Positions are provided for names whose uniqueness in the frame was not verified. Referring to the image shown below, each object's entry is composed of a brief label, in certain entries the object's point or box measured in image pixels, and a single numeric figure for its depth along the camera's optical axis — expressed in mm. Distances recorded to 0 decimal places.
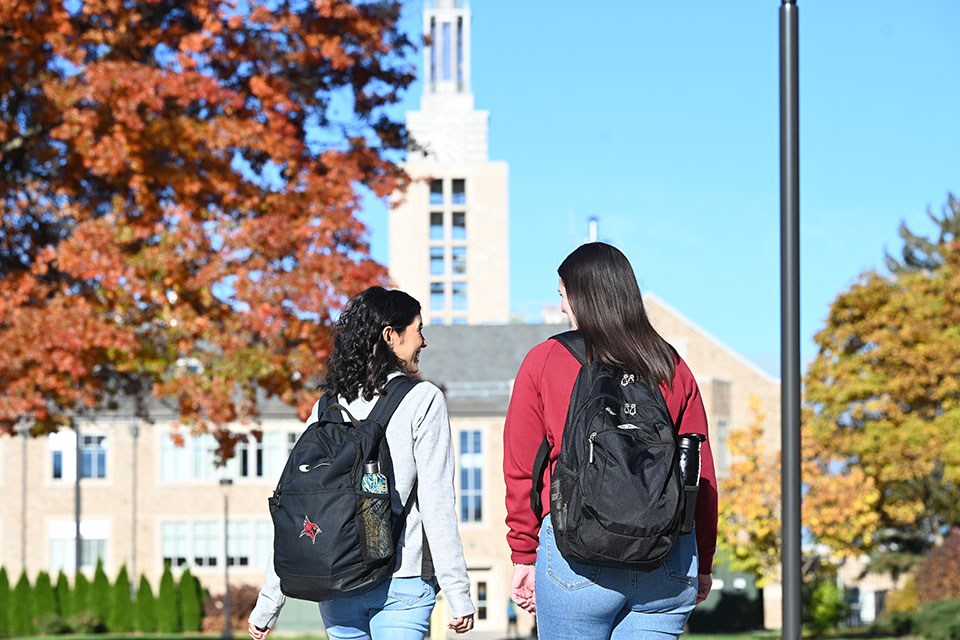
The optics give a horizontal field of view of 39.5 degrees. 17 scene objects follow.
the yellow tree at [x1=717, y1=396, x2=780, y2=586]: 27906
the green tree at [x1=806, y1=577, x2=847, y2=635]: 31734
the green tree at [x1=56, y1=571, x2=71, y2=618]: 40188
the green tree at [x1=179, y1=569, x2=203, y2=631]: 40872
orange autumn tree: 11953
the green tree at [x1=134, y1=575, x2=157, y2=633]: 40250
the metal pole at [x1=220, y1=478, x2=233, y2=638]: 33294
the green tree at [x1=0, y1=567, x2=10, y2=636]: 39781
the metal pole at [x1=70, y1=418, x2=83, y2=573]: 37844
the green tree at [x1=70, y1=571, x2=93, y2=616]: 40250
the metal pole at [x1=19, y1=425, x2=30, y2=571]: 44875
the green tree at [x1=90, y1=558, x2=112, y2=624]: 40312
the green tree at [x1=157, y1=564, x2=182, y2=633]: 40344
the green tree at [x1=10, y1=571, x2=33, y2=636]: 39500
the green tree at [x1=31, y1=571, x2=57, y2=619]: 39750
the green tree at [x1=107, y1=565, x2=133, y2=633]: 40250
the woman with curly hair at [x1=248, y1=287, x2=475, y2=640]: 4215
